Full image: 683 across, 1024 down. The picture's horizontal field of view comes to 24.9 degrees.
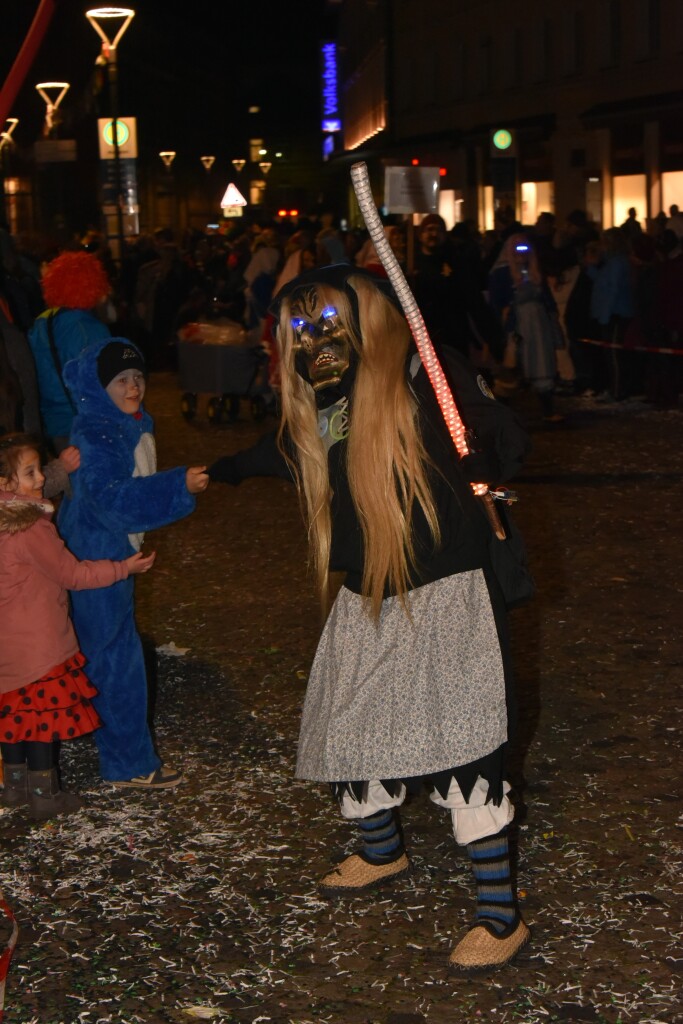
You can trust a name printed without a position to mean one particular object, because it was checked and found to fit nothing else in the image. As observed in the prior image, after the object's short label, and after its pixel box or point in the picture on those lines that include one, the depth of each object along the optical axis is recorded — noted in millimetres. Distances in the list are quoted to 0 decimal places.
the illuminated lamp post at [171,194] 65062
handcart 15789
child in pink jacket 5371
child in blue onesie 5270
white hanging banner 15695
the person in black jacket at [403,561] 4090
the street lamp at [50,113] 31553
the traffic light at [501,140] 22594
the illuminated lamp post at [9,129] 36859
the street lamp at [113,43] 20962
